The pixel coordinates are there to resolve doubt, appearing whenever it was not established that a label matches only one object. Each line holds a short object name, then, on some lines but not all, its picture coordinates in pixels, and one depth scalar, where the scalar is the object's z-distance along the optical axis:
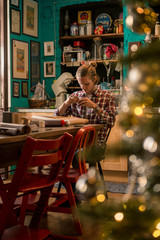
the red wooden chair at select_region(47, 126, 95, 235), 2.06
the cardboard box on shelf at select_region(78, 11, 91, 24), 5.06
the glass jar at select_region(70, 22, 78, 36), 5.00
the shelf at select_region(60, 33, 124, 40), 4.75
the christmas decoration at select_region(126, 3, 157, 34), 0.53
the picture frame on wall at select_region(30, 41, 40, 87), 4.97
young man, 2.83
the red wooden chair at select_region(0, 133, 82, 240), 1.45
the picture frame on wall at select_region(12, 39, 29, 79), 4.59
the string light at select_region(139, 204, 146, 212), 0.53
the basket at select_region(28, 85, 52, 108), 4.53
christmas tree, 0.48
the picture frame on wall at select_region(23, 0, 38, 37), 4.79
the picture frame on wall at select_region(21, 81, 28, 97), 4.78
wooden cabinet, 3.97
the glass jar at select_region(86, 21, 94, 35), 4.91
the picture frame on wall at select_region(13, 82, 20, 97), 4.60
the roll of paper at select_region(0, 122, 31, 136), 1.73
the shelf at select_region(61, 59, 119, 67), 4.96
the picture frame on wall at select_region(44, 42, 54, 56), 5.13
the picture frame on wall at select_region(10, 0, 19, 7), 4.51
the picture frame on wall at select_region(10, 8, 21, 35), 4.54
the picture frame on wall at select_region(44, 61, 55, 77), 5.16
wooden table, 1.57
